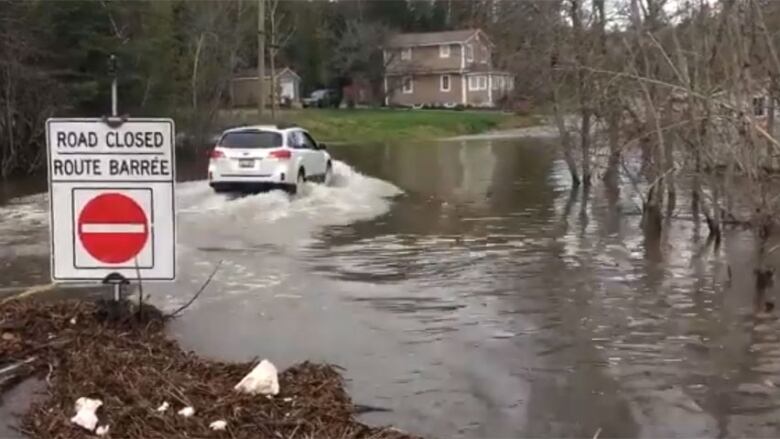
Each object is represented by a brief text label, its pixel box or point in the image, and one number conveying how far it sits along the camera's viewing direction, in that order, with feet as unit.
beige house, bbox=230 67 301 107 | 233.14
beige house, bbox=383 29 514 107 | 278.67
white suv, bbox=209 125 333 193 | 70.85
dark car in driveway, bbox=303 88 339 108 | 267.80
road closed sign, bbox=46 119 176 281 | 26.04
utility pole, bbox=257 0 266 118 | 144.95
